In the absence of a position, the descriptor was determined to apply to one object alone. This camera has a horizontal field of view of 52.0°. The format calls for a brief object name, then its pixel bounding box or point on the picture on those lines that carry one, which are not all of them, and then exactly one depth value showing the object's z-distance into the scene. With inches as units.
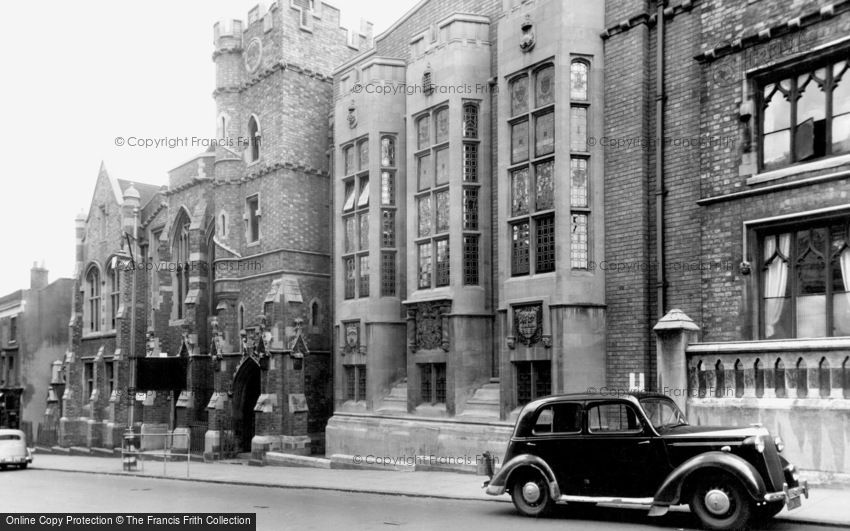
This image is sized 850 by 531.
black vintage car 403.2
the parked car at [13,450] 1175.6
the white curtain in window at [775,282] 557.9
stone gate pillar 555.8
